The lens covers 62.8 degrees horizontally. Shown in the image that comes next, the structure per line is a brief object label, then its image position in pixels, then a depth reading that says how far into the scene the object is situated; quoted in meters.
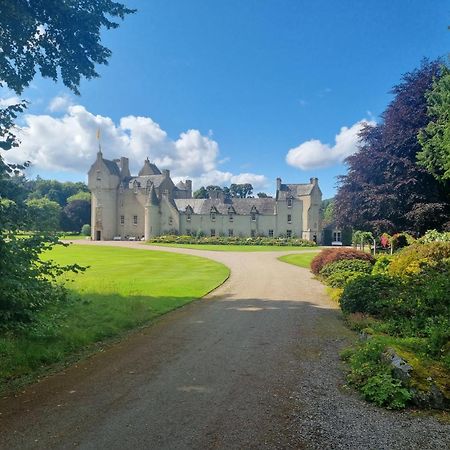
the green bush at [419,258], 13.67
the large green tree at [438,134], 18.67
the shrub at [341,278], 16.47
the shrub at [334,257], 20.23
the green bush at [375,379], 5.46
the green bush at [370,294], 10.48
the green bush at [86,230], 78.88
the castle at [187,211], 68.19
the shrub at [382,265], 16.42
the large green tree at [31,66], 7.27
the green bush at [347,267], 18.06
